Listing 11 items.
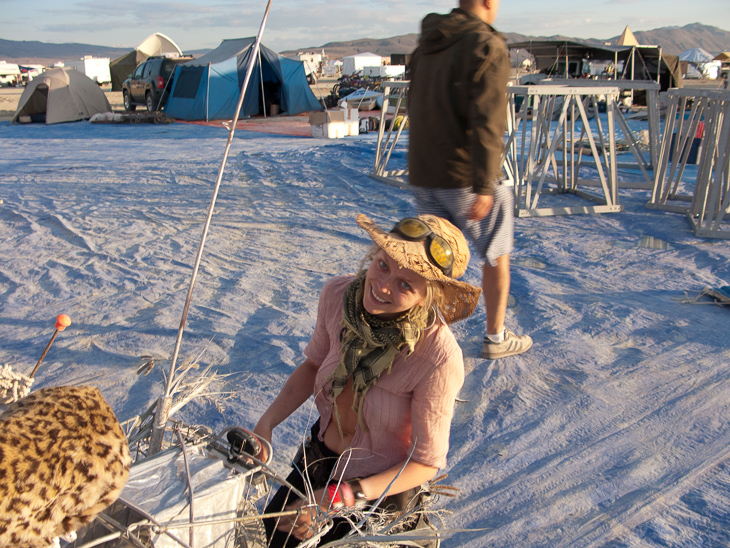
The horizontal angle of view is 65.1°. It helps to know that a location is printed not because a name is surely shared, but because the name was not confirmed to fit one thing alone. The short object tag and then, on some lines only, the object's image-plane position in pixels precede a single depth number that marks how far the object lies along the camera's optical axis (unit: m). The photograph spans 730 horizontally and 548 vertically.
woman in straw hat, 1.43
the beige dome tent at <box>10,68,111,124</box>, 15.21
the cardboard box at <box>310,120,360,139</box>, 11.81
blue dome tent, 15.71
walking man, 2.42
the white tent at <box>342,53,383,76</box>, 50.50
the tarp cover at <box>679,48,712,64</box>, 45.00
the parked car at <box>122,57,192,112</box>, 16.95
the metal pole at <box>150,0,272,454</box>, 1.25
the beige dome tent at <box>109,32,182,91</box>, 24.98
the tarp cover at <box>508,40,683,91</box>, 17.39
